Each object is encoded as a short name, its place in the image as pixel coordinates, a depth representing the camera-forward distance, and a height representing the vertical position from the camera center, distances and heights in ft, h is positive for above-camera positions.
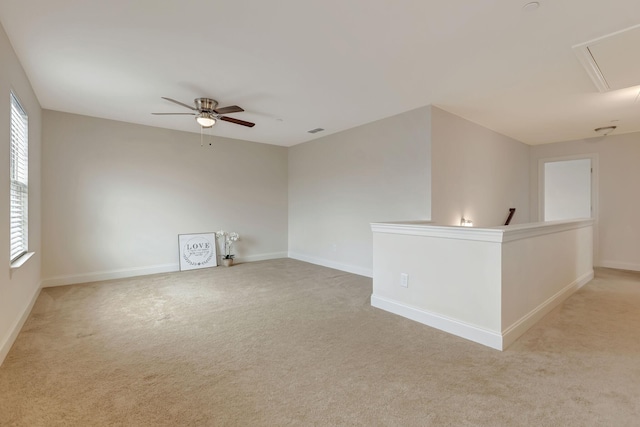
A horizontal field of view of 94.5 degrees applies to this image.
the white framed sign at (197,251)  17.65 -2.41
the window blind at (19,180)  9.38 +1.10
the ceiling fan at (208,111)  11.97 +4.17
